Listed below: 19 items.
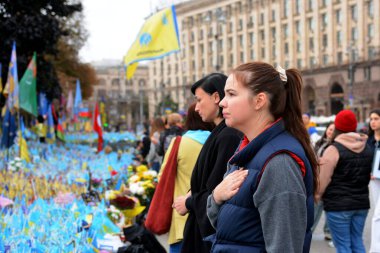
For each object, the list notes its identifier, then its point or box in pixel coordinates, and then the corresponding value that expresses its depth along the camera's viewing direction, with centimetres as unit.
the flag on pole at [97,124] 1492
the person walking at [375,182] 263
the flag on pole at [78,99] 2222
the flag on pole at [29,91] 1218
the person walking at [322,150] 634
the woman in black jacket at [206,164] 293
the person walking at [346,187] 484
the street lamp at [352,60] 4956
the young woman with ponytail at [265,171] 200
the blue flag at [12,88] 1091
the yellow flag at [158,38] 1027
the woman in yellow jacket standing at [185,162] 371
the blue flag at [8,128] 1102
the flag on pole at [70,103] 2562
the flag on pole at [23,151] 1103
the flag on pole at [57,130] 2102
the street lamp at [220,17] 2764
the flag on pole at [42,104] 2226
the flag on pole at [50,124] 2083
